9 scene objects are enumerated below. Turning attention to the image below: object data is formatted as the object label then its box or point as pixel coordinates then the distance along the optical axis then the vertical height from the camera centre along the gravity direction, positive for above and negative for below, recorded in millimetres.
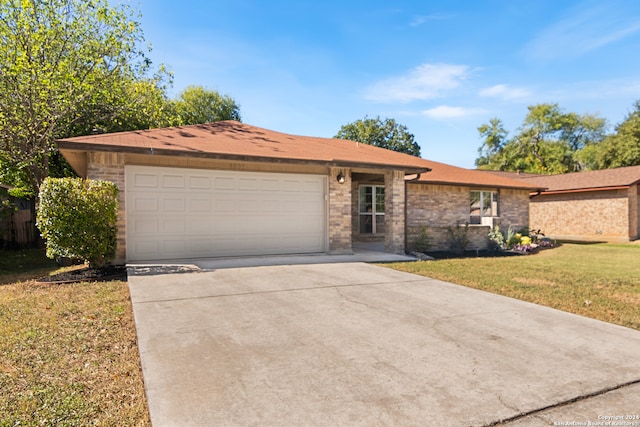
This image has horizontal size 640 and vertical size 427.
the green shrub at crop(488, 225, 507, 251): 14289 -1063
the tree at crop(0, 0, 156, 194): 10602 +4467
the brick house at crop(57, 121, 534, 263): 8695 +656
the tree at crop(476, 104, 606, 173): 45875 +9530
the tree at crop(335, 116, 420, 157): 40156 +8465
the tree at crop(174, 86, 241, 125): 28984 +8660
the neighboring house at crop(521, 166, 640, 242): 18953 +375
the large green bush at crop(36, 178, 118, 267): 7191 -76
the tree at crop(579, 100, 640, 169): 31656 +5838
